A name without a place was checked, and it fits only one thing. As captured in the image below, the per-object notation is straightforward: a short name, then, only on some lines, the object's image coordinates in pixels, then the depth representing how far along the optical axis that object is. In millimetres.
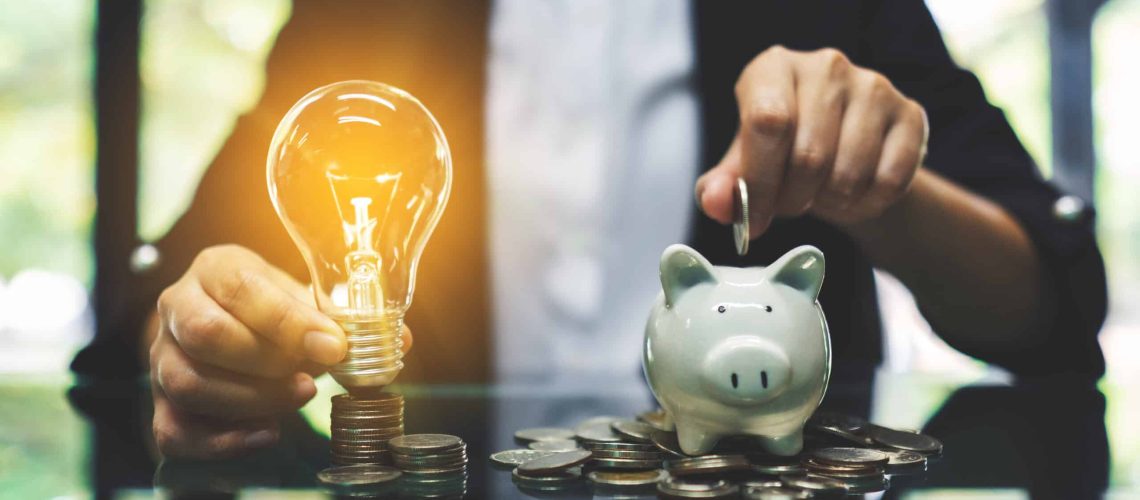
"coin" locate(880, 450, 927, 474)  625
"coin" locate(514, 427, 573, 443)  682
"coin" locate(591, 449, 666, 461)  629
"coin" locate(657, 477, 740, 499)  588
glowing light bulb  664
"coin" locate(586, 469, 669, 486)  603
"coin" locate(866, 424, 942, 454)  648
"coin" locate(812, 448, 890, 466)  618
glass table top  610
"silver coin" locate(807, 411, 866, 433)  669
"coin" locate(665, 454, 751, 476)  604
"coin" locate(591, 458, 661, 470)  625
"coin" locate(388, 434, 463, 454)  620
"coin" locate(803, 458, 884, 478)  611
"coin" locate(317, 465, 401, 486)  602
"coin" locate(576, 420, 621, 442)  657
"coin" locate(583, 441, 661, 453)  640
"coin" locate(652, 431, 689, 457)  642
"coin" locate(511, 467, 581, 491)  606
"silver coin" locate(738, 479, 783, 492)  598
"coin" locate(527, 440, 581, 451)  657
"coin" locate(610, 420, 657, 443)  658
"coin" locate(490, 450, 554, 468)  636
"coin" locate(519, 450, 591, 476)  609
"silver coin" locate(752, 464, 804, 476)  614
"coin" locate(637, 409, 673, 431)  676
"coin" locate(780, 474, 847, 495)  595
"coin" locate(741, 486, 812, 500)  585
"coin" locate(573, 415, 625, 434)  690
